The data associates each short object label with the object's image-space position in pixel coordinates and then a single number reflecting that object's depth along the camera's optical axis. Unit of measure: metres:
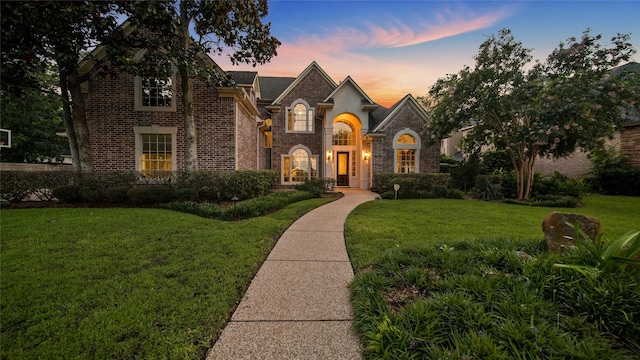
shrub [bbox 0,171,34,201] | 7.88
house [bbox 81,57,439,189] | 10.27
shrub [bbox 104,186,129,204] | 7.95
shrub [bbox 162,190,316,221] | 7.04
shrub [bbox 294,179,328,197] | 12.45
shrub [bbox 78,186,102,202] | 7.93
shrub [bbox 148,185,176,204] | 7.96
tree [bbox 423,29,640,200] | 8.87
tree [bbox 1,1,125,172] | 6.31
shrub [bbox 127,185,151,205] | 7.82
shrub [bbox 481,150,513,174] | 17.02
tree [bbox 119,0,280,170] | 7.34
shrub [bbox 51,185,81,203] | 7.97
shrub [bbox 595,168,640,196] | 13.20
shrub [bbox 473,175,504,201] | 12.20
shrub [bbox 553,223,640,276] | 2.25
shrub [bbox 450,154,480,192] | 13.78
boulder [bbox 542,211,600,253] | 3.06
